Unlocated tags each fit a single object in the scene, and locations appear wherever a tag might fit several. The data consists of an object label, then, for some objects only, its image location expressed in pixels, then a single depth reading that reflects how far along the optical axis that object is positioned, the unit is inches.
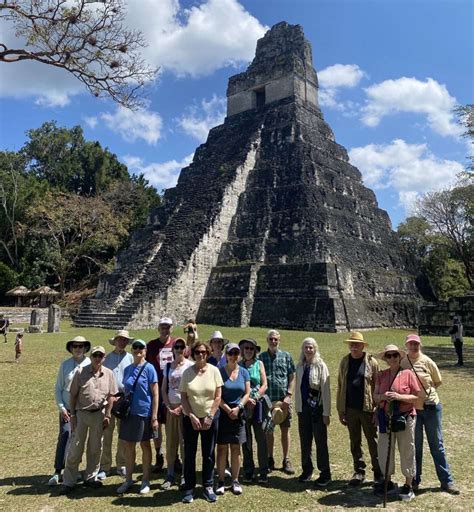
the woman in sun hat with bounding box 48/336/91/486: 195.3
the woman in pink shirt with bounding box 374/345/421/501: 179.3
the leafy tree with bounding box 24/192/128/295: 1263.5
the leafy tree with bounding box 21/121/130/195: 1632.6
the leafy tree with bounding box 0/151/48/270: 1353.3
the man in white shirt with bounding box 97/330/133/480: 206.7
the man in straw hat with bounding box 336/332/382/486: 189.3
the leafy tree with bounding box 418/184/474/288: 1258.0
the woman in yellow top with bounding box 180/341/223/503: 180.5
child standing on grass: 458.9
